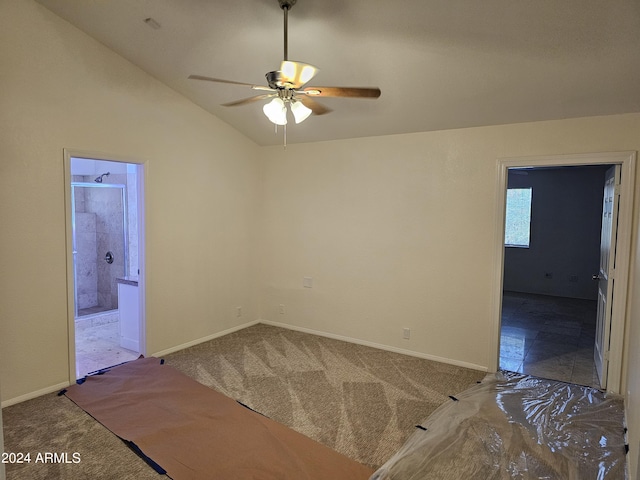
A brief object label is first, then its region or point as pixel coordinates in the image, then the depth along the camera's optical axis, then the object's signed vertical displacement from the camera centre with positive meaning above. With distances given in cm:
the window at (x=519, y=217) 810 +8
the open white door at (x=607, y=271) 354 -43
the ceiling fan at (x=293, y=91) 230 +77
